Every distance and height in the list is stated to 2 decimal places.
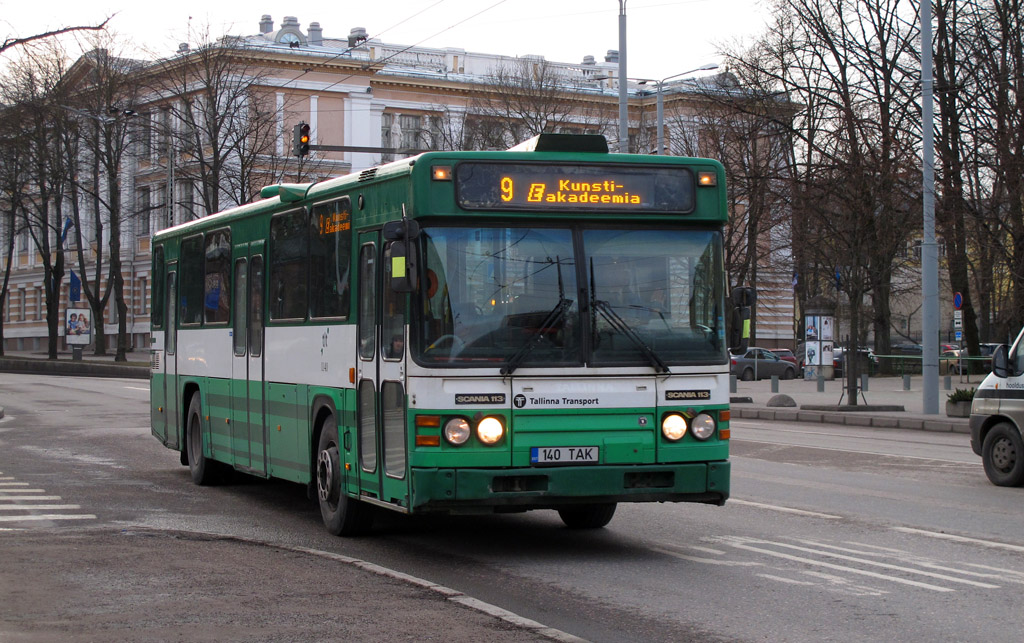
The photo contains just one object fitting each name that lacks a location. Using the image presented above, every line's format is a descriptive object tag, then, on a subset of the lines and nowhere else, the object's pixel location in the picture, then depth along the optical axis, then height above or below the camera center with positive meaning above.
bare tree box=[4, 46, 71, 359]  51.47 +8.28
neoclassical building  51.78 +10.24
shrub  25.91 -1.16
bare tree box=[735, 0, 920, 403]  29.39 +5.32
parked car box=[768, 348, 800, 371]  56.79 -0.80
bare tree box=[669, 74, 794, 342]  40.25 +6.07
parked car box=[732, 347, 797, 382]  53.78 -1.17
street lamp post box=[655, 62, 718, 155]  37.46 +7.27
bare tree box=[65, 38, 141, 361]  55.19 +8.62
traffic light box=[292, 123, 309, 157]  27.39 +4.09
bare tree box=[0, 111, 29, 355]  53.04 +7.20
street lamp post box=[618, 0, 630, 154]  32.66 +5.89
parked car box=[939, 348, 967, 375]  47.49 -1.11
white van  14.27 -0.89
